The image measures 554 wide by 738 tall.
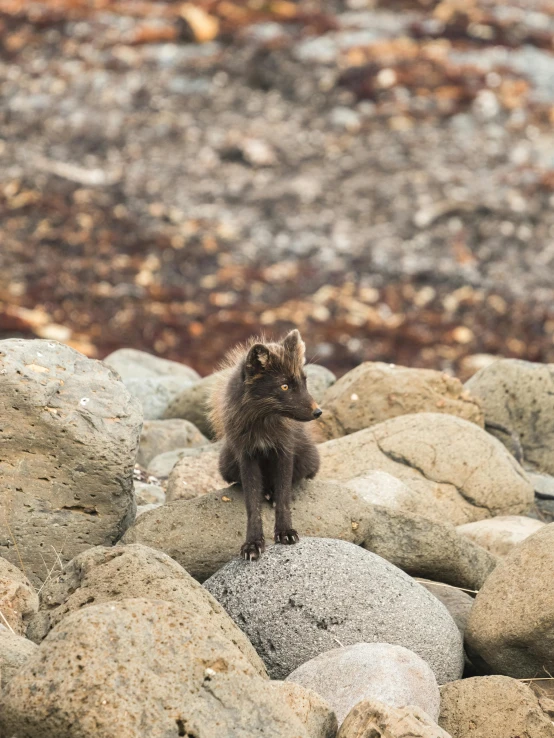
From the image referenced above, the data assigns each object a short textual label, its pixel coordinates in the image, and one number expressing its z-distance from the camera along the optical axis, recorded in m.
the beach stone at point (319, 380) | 22.41
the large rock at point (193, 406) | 22.62
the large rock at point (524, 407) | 21.78
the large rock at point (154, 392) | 23.64
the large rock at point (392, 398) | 20.47
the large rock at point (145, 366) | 26.33
